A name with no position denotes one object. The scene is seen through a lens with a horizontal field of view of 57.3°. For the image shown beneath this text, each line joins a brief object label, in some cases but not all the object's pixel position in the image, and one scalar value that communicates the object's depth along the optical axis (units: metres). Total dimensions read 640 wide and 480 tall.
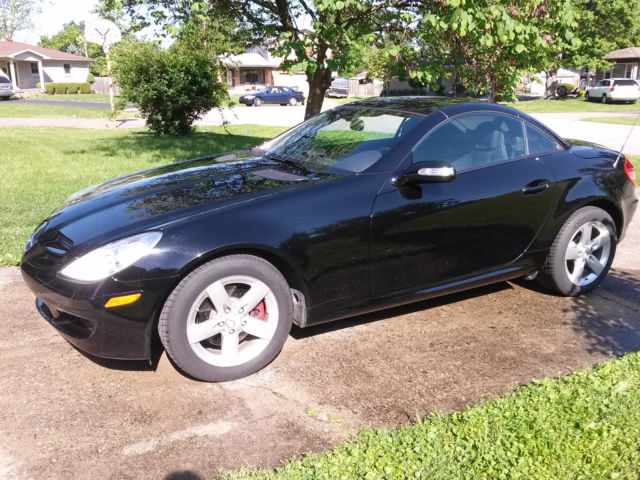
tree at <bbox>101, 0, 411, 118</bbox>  6.80
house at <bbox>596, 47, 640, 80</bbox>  49.81
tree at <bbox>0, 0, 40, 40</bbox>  69.19
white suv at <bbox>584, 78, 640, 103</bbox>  38.25
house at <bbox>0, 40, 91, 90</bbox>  55.72
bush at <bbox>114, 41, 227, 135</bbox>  14.73
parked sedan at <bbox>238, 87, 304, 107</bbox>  40.88
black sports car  3.12
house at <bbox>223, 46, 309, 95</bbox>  63.03
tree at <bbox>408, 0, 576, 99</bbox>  6.04
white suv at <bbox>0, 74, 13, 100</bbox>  38.84
